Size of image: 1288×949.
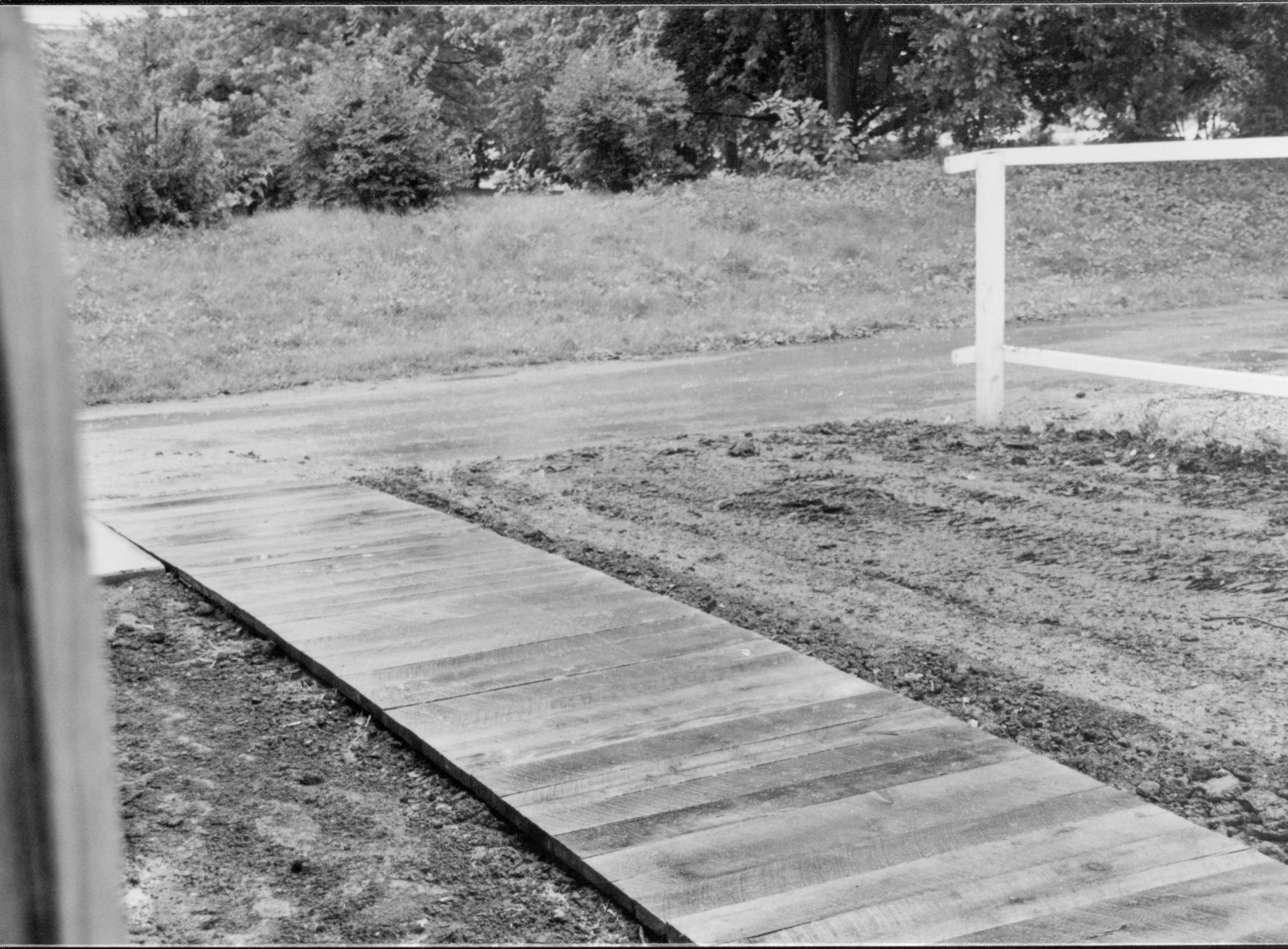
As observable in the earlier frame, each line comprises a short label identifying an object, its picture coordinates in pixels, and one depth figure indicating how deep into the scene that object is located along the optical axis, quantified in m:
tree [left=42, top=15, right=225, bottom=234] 15.00
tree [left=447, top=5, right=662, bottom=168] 25.64
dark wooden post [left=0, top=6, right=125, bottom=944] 0.67
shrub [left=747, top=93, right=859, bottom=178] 21.19
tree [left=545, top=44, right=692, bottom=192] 19.39
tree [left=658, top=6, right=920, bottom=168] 24.25
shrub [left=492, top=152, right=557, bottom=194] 22.23
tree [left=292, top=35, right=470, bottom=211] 16.69
